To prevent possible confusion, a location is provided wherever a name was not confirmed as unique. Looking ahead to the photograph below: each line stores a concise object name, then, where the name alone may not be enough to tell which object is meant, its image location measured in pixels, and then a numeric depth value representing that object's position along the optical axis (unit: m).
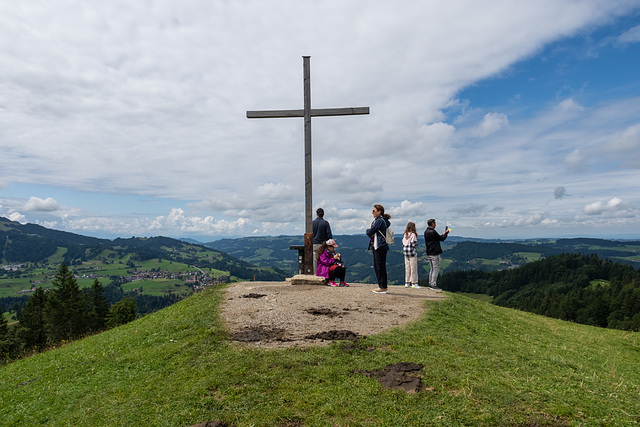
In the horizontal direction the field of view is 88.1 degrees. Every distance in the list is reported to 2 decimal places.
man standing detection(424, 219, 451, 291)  16.50
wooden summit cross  16.25
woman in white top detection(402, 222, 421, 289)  16.66
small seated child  16.03
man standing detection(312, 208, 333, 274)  16.27
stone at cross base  15.37
